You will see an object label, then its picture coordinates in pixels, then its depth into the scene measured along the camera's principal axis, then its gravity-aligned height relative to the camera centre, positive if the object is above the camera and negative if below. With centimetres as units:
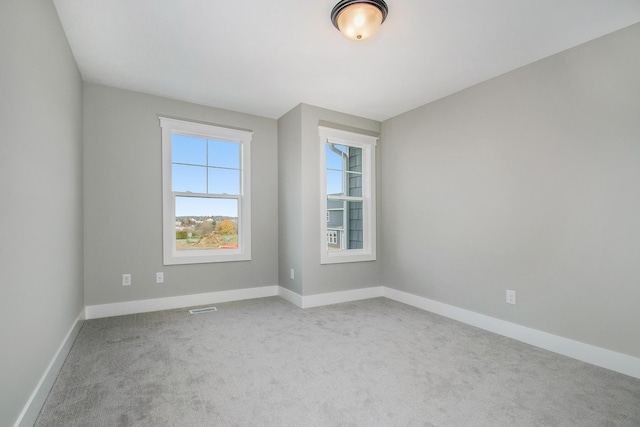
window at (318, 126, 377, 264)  431 +27
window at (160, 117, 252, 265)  374 +32
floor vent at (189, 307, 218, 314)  357 -105
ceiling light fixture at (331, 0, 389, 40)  205 +133
